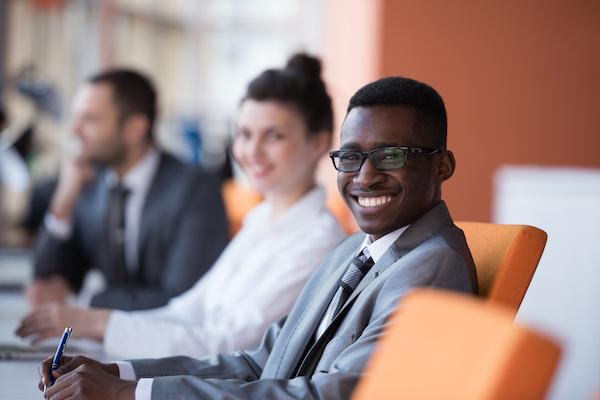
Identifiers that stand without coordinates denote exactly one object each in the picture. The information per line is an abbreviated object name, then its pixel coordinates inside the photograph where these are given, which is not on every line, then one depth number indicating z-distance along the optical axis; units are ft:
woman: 9.82
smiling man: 7.22
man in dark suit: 12.63
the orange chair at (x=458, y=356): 5.63
